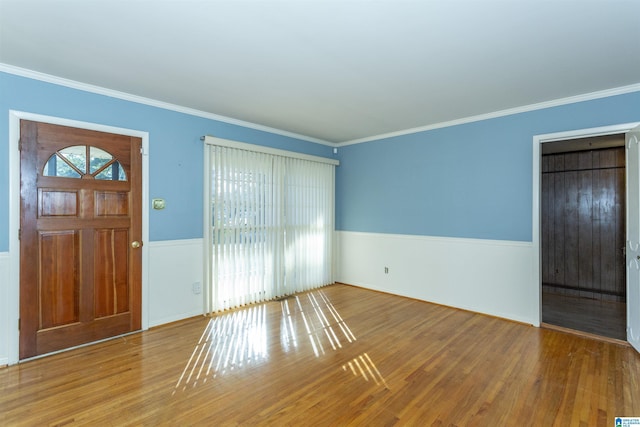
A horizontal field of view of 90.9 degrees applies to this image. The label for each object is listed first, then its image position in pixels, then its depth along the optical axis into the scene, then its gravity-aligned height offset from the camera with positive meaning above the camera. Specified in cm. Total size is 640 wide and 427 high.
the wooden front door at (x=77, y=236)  297 -21
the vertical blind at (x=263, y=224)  430 -14
